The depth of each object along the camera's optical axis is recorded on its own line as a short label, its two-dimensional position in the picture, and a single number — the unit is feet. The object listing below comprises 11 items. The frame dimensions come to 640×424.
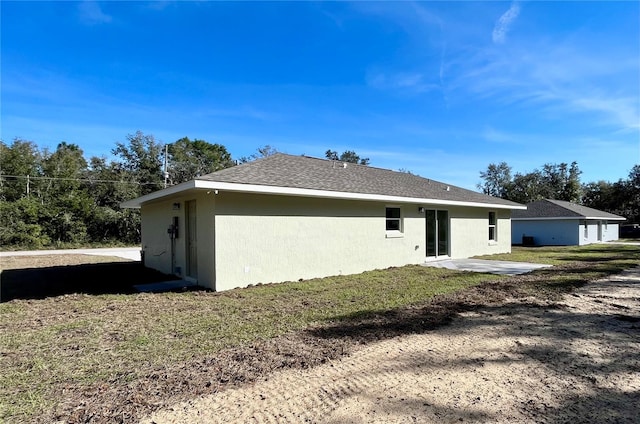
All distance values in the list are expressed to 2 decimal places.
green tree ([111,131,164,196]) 100.92
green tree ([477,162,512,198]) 166.13
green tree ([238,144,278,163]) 123.95
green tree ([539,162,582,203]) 150.71
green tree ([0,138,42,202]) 82.07
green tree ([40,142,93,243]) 81.53
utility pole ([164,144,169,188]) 92.03
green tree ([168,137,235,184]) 105.81
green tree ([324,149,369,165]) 153.08
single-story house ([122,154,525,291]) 26.71
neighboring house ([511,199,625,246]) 83.15
